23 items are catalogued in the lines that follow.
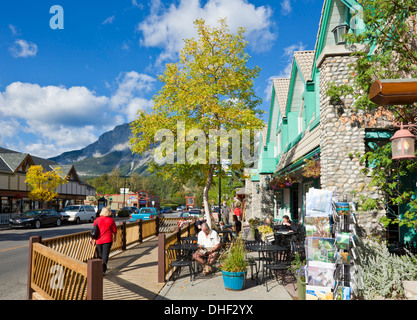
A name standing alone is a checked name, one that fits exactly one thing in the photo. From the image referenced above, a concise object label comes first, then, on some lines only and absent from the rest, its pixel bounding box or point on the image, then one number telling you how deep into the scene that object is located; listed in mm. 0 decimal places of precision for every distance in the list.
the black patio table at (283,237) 11666
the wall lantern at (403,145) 5527
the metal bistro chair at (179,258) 8529
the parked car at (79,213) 34000
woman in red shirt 8867
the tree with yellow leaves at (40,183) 35844
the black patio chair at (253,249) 8325
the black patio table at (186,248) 9476
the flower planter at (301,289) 6402
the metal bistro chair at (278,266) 7894
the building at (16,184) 36844
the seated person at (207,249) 9094
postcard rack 5961
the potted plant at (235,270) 7500
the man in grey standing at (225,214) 27136
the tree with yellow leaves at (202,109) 13055
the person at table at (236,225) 18391
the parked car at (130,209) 57303
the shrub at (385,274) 6043
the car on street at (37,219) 26406
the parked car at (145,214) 30719
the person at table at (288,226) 12614
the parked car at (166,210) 75056
